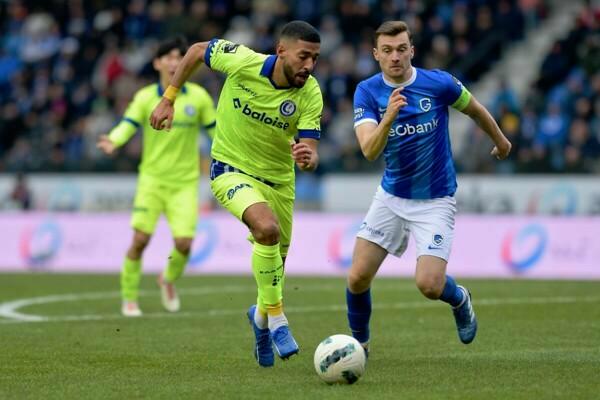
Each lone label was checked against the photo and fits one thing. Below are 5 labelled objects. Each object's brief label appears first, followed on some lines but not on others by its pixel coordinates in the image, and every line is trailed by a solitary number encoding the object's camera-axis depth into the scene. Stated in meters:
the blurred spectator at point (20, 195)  46.03
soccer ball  15.84
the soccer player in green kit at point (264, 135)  17.37
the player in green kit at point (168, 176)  26.77
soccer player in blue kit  18.02
